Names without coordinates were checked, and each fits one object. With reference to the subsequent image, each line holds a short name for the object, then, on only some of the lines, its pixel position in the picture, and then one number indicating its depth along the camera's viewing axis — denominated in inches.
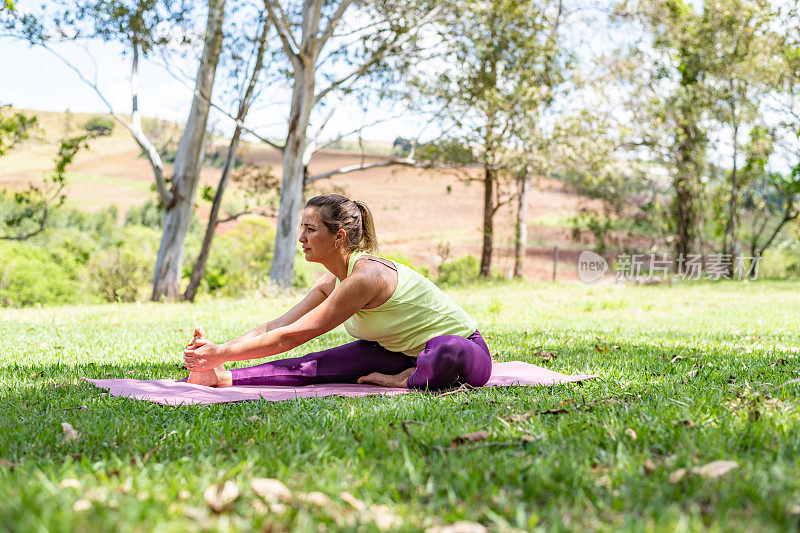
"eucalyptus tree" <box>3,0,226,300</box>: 535.8
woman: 155.3
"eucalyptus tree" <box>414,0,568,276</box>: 649.0
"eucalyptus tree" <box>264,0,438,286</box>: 597.3
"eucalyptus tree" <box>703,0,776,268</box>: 766.5
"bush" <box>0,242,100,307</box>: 751.7
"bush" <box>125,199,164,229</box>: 1379.2
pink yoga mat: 148.6
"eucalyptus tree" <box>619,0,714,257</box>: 829.8
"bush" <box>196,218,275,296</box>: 866.1
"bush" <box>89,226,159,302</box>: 745.0
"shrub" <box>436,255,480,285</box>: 813.9
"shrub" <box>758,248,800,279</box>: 935.7
